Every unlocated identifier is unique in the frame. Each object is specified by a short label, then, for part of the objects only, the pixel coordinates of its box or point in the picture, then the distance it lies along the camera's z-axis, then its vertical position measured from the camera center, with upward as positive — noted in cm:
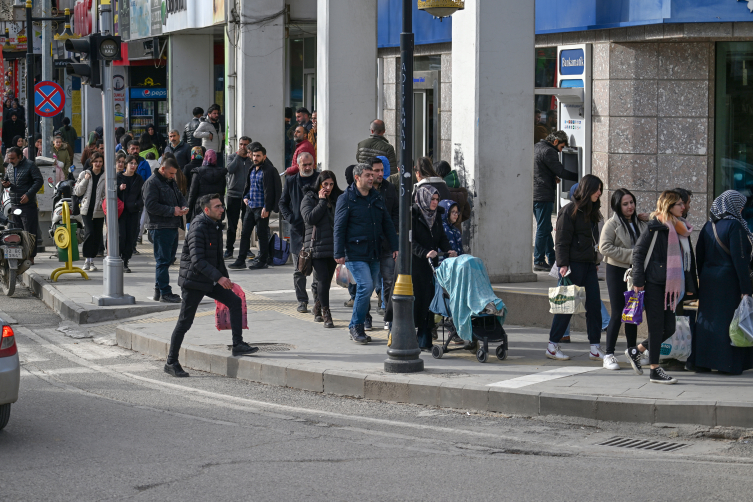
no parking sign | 2592 +199
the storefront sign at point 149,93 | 3506 +290
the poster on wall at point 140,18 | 2975 +467
